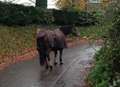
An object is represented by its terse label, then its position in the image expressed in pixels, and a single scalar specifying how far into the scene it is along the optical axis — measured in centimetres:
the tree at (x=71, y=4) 2054
